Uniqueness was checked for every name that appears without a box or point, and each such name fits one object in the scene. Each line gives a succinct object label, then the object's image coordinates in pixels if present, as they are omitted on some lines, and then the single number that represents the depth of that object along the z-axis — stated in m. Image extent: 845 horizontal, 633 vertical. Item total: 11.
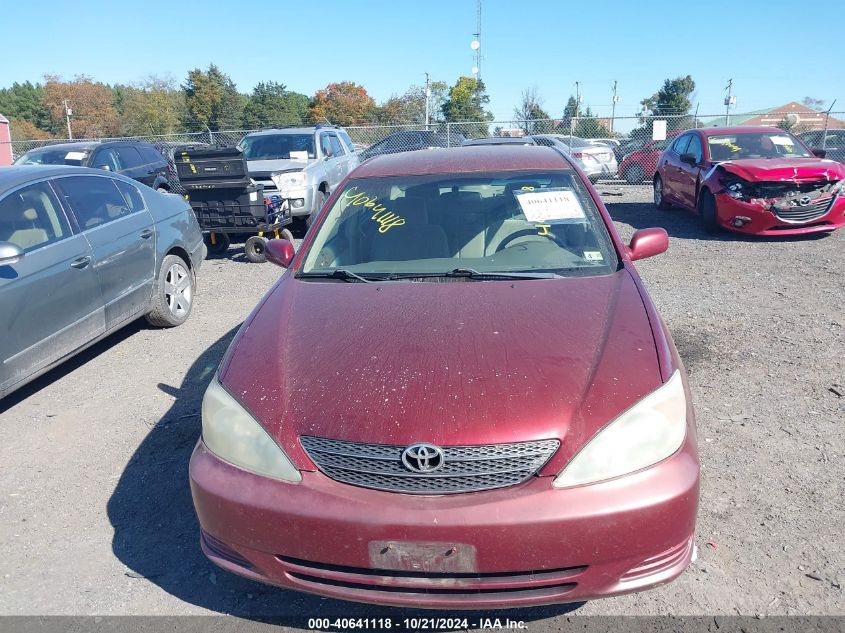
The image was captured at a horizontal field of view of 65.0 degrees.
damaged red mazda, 9.24
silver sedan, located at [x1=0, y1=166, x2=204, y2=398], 4.30
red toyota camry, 2.14
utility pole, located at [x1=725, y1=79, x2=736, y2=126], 49.91
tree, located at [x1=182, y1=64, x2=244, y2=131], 61.30
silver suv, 10.64
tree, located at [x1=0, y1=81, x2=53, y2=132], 82.21
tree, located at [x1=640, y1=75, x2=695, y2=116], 61.88
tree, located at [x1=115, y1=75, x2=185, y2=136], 62.88
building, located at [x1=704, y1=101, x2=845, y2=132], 19.86
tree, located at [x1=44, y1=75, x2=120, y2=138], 66.88
